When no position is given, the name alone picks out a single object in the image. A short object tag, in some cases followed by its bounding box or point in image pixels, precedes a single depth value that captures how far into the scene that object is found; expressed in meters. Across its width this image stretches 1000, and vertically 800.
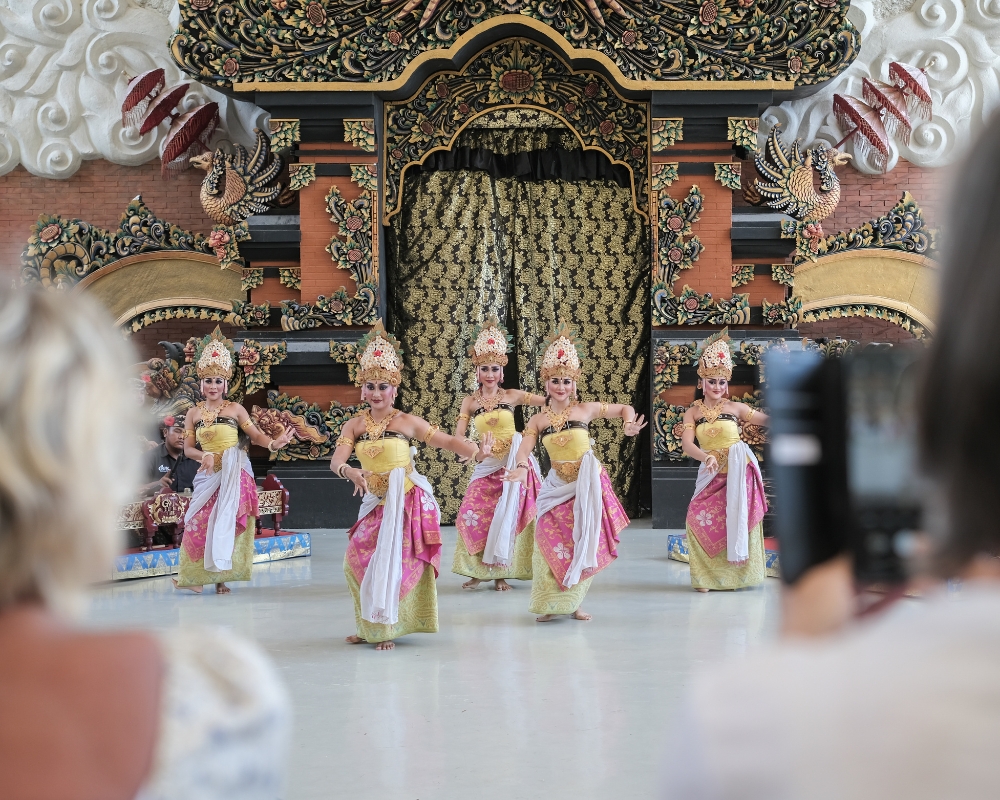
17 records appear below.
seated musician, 7.88
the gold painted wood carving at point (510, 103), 9.60
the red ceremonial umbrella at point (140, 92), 9.66
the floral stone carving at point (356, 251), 9.22
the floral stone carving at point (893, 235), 9.62
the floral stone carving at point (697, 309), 9.14
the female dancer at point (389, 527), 4.80
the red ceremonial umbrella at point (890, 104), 9.61
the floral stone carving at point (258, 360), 9.03
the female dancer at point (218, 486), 6.41
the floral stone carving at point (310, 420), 9.08
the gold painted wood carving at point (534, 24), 9.08
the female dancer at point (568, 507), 5.43
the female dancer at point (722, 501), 6.37
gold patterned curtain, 9.77
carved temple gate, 9.09
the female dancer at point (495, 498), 6.55
